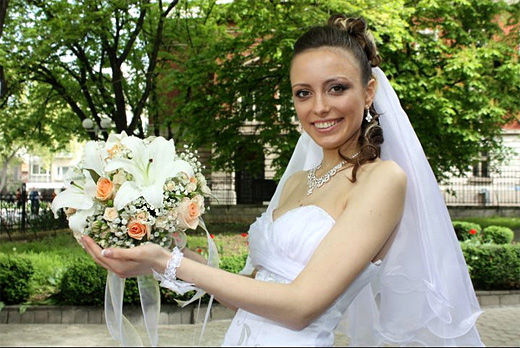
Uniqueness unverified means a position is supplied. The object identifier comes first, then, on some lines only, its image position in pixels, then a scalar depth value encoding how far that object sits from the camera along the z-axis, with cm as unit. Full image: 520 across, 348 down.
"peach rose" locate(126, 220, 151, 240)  202
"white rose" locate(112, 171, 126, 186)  208
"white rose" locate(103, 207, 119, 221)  201
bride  187
